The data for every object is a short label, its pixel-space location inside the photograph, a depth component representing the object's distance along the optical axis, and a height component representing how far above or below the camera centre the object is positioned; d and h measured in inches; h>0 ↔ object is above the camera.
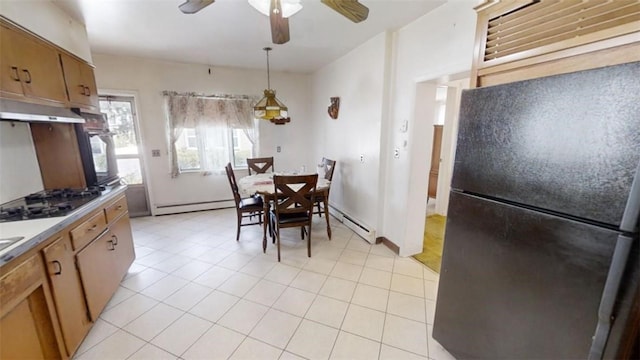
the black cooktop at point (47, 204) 61.7 -18.5
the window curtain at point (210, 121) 161.0 +11.5
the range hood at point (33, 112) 57.4 +6.5
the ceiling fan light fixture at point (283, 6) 60.7 +32.4
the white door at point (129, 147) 151.3 -5.9
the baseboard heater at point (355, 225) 124.4 -47.7
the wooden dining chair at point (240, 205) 126.3 -34.2
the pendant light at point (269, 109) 125.6 +14.6
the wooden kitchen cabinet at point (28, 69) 59.6 +18.2
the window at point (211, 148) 169.3 -7.0
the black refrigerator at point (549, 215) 31.8 -12.0
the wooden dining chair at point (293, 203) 103.6 -28.0
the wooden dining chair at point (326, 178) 123.0 -22.2
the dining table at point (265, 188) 112.3 -23.5
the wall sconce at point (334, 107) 152.7 +18.8
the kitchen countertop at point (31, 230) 45.9 -20.0
